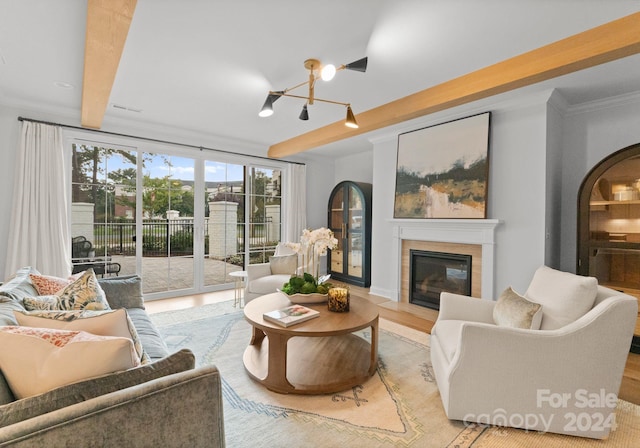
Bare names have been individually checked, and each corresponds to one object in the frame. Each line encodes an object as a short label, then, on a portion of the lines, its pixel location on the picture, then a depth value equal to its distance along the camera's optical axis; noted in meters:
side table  4.15
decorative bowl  2.66
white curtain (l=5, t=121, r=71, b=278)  3.44
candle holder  2.45
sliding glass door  4.10
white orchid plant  2.77
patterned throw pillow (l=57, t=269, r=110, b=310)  1.79
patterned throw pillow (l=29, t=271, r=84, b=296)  2.09
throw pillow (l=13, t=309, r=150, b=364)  1.22
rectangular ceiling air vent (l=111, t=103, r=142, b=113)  3.60
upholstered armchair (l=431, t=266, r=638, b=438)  1.62
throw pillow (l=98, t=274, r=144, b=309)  2.60
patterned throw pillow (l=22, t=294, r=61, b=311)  1.61
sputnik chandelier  2.14
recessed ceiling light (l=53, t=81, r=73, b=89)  2.98
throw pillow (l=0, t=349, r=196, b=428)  0.84
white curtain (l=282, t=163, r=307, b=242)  5.75
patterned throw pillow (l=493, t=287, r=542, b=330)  1.85
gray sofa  0.81
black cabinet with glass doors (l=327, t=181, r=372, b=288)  5.40
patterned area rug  1.67
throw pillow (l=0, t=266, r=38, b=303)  1.66
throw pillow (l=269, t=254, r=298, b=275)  4.17
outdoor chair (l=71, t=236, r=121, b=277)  3.97
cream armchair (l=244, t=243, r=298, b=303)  3.77
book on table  2.14
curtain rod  3.58
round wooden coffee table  2.08
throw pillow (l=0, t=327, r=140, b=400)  0.95
